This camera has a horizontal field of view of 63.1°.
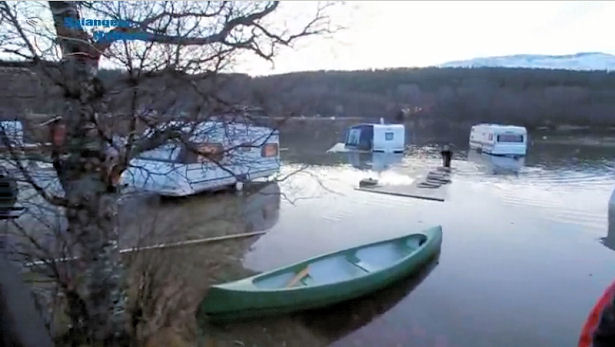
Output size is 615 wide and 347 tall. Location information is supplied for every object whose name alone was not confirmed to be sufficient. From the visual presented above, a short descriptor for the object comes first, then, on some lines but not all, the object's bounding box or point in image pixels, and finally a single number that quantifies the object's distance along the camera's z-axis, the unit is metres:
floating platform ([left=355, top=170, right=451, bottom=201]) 10.96
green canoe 4.22
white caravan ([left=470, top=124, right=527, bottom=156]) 19.69
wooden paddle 4.89
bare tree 2.10
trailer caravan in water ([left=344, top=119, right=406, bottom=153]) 20.34
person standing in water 15.84
